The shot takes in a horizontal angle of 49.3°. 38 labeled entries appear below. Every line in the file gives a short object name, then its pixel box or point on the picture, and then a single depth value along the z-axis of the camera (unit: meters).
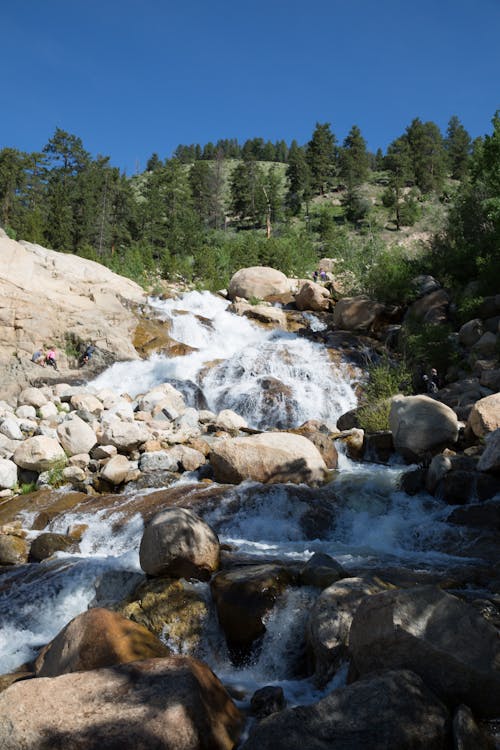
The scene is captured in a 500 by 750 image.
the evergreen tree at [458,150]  58.16
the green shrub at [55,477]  10.01
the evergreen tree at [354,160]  54.88
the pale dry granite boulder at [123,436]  10.88
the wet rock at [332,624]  4.20
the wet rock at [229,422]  12.24
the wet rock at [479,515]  7.43
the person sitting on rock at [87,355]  15.84
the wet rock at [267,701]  3.90
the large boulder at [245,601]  5.07
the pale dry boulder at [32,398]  13.23
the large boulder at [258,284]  23.19
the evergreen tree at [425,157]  53.25
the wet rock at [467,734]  2.84
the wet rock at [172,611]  5.22
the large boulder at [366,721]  2.73
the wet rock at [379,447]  10.69
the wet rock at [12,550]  7.54
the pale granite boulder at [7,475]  10.00
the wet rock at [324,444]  10.48
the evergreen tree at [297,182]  56.72
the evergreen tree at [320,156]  58.66
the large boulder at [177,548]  5.71
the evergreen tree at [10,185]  36.81
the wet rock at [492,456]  7.95
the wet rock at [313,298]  21.27
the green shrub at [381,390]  11.91
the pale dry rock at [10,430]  11.21
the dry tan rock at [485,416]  9.27
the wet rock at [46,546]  7.63
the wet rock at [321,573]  5.28
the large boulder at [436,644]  3.20
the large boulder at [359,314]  18.39
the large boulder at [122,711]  2.87
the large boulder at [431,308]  16.53
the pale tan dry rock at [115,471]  9.86
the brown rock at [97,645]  3.92
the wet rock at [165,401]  12.85
